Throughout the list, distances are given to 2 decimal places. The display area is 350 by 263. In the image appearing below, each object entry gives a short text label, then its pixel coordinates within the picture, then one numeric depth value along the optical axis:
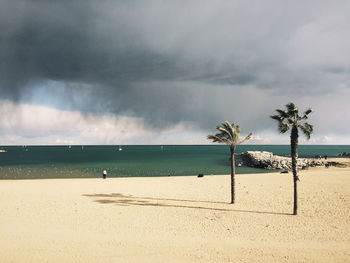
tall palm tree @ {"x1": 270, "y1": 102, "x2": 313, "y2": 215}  19.65
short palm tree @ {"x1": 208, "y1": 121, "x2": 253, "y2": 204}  23.20
